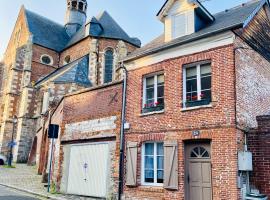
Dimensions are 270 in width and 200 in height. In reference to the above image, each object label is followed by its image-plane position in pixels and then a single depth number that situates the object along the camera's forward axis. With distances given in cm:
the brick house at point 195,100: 903
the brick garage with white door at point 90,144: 1164
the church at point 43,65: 2732
